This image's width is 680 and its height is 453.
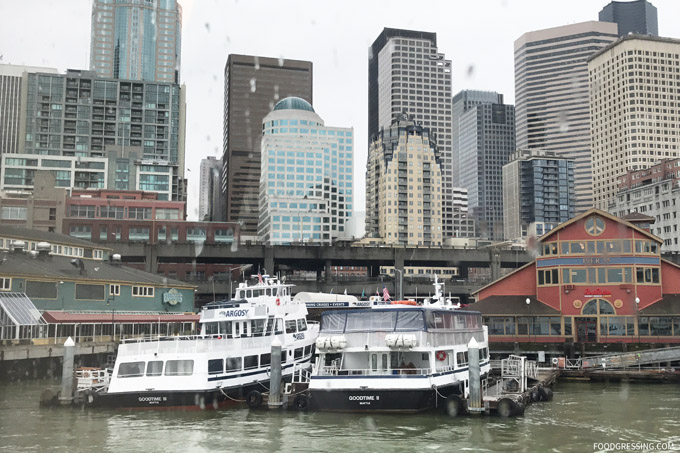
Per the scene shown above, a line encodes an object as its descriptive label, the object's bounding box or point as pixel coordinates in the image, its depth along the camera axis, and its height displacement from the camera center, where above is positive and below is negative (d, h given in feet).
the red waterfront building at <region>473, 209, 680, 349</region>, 194.29 +5.79
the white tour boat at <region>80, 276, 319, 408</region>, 122.31 -8.61
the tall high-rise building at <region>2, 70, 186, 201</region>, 588.91 +118.86
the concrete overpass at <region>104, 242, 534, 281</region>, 321.11 +27.55
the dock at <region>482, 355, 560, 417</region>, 115.85 -13.87
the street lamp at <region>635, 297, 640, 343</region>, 192.34 -0.11
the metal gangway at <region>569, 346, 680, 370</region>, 172.45 -10.75
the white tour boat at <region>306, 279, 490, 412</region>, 113.80 -7.93
